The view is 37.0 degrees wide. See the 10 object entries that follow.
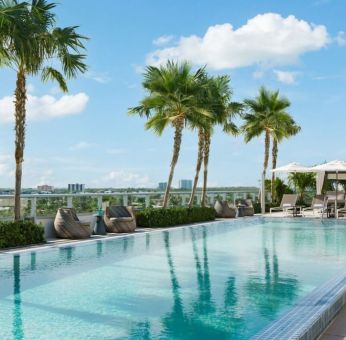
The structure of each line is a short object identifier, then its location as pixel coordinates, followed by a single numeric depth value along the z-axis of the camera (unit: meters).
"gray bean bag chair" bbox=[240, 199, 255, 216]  23.38
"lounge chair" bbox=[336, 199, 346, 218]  21.43
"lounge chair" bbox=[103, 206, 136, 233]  14.95
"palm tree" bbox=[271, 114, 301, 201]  26.83
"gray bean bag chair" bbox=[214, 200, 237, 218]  22.08
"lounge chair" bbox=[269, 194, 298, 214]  23.39
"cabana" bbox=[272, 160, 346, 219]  21.68
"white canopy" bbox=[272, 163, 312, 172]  23.41
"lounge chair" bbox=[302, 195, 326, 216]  22.91
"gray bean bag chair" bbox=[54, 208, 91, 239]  13.35
